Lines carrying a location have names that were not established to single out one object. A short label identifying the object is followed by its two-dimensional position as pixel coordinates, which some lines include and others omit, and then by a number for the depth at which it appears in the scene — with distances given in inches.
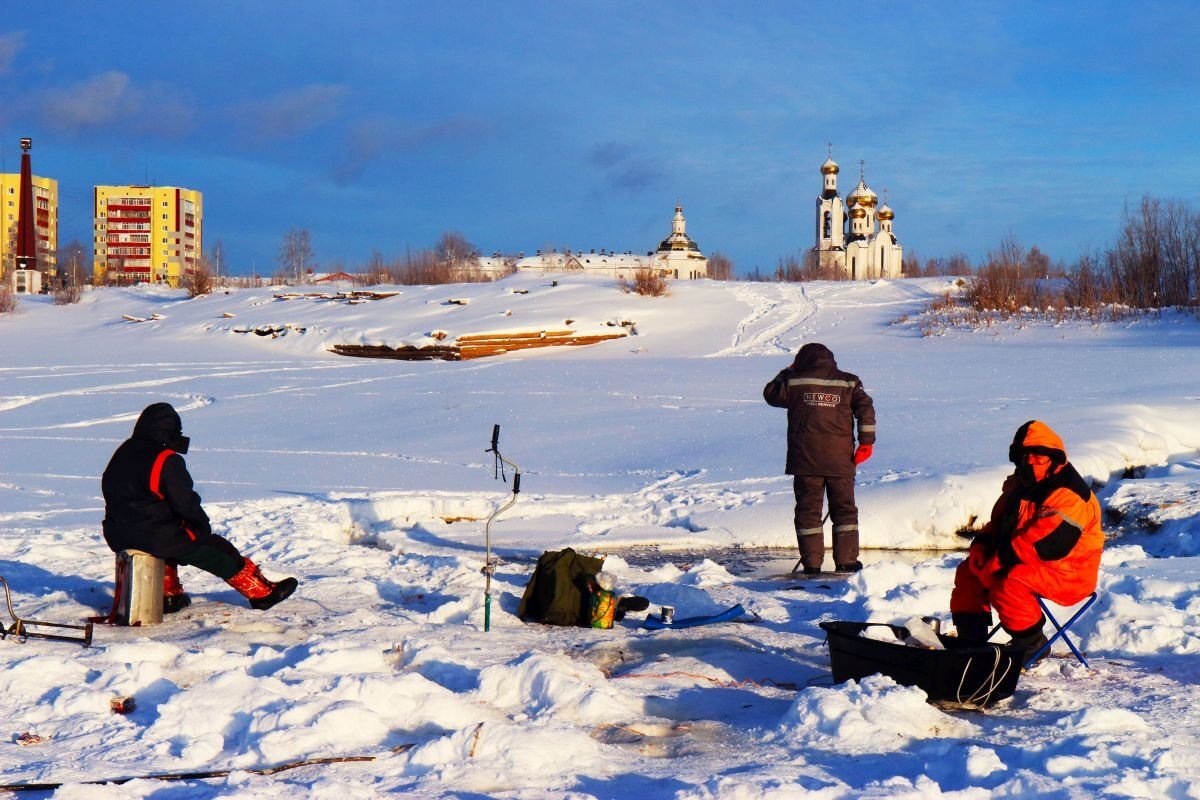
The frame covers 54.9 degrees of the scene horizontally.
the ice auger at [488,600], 252.8
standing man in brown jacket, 333.1
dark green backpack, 265.6
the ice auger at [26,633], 231.1
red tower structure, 2795.3
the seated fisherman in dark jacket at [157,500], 259.9
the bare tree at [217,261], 3461.6
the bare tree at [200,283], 1792.6
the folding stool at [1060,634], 209.2
